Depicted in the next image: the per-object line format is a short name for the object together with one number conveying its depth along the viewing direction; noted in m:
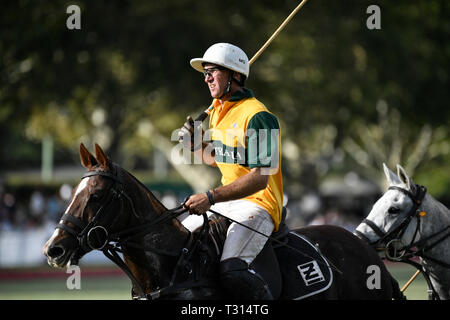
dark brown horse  10.27
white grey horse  15.00
